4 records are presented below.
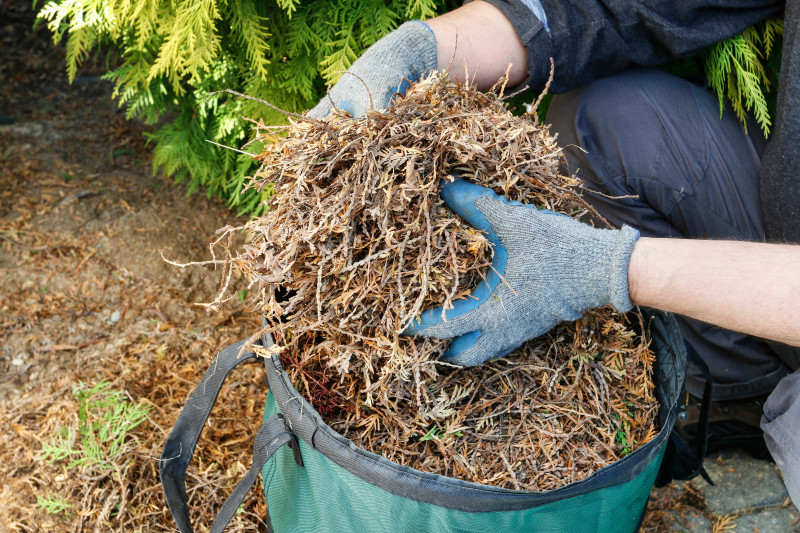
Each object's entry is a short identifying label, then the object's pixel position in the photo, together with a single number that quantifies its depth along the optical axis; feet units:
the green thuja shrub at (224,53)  6.95
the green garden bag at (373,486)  3.93
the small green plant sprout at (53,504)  5.96
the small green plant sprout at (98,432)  6.29
